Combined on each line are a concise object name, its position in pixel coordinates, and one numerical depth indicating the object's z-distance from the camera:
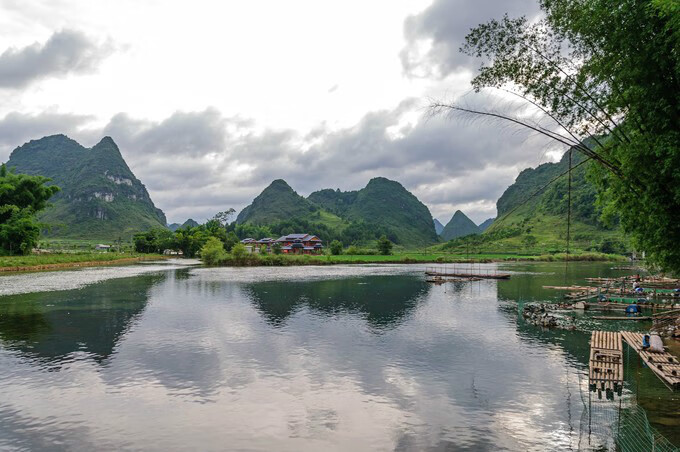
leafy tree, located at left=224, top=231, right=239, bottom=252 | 173.62
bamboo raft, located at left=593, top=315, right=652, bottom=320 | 41.00
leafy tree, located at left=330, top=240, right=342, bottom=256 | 171.38
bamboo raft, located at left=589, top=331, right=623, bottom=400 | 18.73
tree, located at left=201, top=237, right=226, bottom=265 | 129.88
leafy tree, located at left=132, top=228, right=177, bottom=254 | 177.05
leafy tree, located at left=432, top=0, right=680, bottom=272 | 15.62
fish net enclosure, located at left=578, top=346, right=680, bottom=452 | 15.92
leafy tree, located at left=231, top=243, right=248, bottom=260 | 131.38
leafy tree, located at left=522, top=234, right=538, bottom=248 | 196.18
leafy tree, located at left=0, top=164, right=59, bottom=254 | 96.25
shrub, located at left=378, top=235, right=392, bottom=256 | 176.31
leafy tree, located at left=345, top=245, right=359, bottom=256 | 173.23
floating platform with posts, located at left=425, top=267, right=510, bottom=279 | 90.81
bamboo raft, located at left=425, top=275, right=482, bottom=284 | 83.51
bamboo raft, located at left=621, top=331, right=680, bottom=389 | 19.83
